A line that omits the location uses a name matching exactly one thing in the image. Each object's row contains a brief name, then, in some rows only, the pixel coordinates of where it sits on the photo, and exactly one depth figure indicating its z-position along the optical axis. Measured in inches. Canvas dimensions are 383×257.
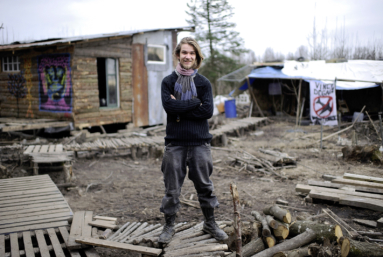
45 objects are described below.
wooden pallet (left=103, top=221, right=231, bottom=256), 125.0
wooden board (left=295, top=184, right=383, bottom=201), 196.1
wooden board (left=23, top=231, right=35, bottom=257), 124.0
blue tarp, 562.6
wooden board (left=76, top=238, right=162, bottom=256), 122.8
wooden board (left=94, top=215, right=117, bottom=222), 168.4
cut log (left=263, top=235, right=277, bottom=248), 133.6
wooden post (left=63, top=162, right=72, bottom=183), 248.1
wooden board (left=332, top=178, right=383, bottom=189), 210.0
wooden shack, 413.7
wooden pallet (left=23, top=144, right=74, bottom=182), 248.8
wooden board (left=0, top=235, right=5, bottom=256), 122.2
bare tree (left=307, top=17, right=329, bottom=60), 965.8
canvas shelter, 549.3
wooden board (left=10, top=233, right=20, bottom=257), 122.3
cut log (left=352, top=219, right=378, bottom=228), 167.5
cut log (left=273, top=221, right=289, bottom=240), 136.5
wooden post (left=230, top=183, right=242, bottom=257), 114.3
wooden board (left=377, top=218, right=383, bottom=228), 165.8
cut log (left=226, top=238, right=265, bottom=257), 130.1
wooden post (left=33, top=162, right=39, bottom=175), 252.1
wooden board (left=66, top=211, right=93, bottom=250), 130.6
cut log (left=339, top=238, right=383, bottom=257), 127.0
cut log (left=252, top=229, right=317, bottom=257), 128.2
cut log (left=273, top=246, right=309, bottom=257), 124.1
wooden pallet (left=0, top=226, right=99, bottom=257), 124.9
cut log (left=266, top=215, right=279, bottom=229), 136.6
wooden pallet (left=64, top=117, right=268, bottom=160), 335.0
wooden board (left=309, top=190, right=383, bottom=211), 184.4
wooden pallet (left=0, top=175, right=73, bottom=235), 147.5
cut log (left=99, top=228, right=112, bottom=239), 143.1
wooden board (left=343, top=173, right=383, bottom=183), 221.3
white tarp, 530.3
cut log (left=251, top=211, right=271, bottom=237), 134.1
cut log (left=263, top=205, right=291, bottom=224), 143.3
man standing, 127.7
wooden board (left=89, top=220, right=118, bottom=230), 157.0
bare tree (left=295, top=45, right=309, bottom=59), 1425.2
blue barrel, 687.1
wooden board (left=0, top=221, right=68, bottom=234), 140.1
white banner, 528.4
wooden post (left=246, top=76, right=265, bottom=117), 685.9
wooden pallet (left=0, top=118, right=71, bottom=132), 378.0
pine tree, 954.7
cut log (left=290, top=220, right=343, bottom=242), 136.6
